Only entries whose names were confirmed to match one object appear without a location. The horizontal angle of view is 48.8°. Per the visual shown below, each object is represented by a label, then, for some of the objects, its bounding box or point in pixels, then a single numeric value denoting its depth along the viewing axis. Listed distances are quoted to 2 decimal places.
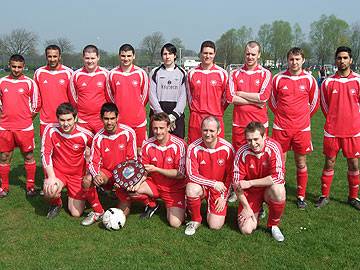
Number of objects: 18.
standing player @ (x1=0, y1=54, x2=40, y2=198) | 5.54
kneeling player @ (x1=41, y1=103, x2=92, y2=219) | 4.87
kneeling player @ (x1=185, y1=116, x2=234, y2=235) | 4.48
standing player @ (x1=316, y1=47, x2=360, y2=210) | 4.95
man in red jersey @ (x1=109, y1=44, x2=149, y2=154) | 5.37
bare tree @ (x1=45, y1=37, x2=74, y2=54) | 57.01
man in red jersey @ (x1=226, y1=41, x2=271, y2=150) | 5.07
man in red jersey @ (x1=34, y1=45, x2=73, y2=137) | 5.59
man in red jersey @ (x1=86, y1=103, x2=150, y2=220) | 4.73
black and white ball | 4.46
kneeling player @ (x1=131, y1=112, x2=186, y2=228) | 4.67
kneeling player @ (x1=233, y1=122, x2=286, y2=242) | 4.20
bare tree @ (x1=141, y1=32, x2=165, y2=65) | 61.31
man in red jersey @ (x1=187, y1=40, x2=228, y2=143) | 5.20
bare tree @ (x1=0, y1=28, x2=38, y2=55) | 56.58
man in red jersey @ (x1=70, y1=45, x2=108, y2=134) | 5.42
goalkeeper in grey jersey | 5.33
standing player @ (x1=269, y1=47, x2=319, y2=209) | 5.10
